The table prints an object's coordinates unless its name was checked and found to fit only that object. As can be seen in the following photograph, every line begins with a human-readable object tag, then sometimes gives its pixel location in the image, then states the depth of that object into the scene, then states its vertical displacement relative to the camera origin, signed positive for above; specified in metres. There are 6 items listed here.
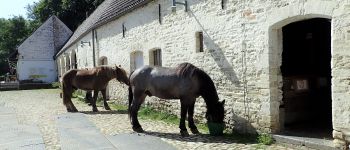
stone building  5.65 +0.27
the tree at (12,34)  49.97 +5.27
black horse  7.70 -0.45
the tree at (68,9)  40.88 +7.37
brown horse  12.55 -0.38
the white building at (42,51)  34.53 +1.95
